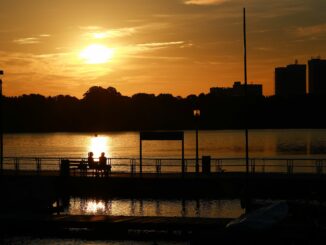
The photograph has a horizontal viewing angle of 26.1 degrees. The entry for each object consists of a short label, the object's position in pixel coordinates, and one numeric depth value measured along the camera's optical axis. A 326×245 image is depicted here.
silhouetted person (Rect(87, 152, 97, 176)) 49.38
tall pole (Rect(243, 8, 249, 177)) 39.83
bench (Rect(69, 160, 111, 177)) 49.31
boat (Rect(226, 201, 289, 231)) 26.66
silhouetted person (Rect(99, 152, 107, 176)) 49.25
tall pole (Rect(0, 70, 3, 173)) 48.74
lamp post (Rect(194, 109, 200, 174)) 52.50
